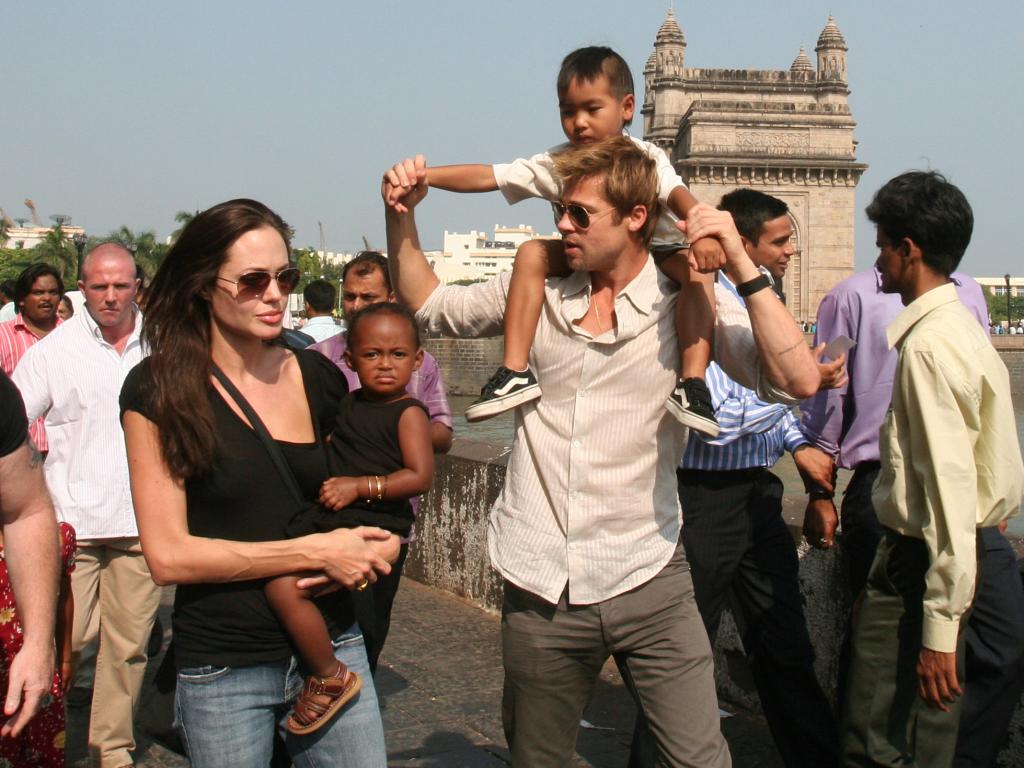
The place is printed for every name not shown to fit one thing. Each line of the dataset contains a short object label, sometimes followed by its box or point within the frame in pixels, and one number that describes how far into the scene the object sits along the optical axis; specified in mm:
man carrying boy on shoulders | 3309
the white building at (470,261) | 185700
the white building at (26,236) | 171250
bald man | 5387
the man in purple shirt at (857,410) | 4434
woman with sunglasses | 2906
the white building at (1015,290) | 193200
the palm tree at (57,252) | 85250
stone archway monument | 69062
